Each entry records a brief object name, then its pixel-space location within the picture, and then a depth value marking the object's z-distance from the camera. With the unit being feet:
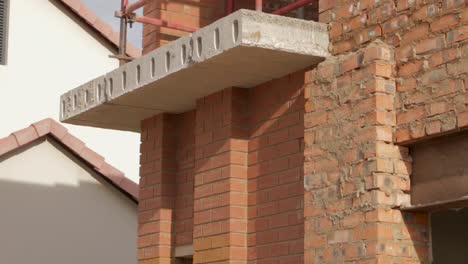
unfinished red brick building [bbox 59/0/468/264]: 36.57
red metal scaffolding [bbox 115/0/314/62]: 49.96
